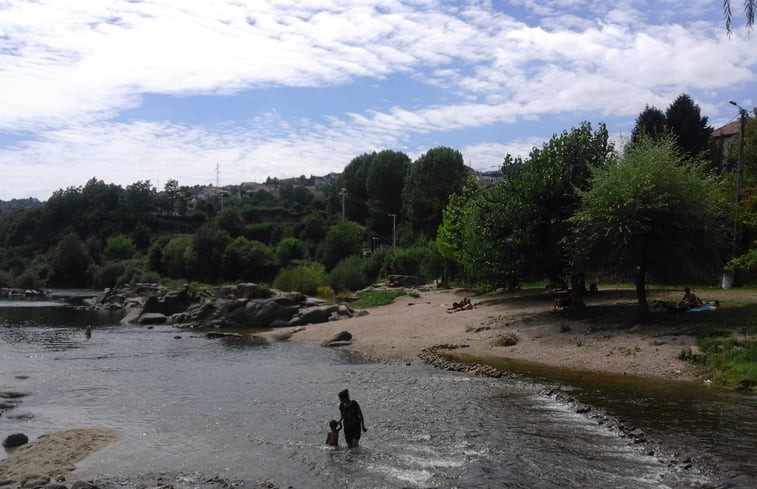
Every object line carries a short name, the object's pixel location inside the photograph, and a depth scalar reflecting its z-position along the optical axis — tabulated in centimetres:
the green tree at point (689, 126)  6044
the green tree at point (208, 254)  11138
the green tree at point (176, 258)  11556
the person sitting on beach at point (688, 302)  3047
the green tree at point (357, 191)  14162
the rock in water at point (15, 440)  1803
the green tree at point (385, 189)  13138
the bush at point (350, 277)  8188
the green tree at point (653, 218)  2919
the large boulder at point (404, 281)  7519
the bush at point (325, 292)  7212
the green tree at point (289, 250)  11619
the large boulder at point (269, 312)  5334
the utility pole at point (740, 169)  4041
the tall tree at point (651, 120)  6231
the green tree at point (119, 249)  14450
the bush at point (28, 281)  13012
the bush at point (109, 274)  12669
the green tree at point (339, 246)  10294
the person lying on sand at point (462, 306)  4516
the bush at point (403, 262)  7593
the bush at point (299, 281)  7338
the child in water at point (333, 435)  1708
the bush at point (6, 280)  13100
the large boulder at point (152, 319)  5928
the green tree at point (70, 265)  13825
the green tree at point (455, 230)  5891
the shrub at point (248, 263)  10650
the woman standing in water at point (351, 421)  1694
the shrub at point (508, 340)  3209
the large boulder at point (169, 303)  6303
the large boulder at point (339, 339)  3966
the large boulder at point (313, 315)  5164
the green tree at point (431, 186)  10056
